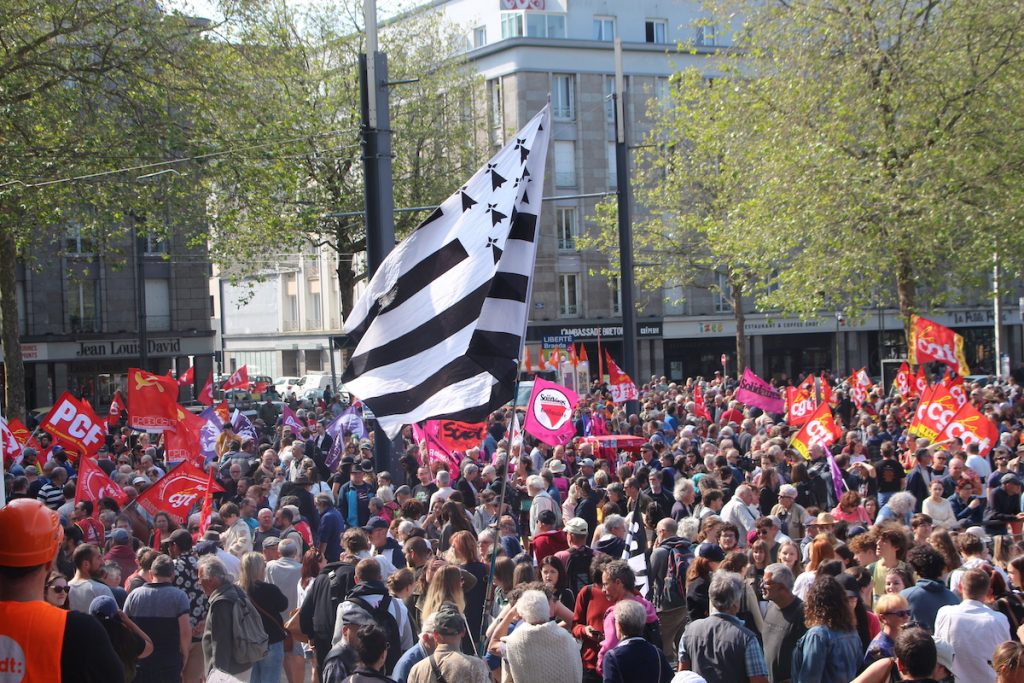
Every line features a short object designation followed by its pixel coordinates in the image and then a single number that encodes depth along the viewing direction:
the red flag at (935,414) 15.24
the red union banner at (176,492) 11.38
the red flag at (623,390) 21.89
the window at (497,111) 49.06
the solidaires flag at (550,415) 15.13
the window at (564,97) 50.06
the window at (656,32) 52.56
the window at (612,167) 50.94
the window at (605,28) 51.56
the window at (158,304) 44.25
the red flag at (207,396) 22.66
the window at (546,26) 50.50
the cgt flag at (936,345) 21.00
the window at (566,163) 50.56
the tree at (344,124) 32.44
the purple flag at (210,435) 18.00
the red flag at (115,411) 23.00
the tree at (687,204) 31.16
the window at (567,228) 50.53
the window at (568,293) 51.38
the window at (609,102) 50.41
